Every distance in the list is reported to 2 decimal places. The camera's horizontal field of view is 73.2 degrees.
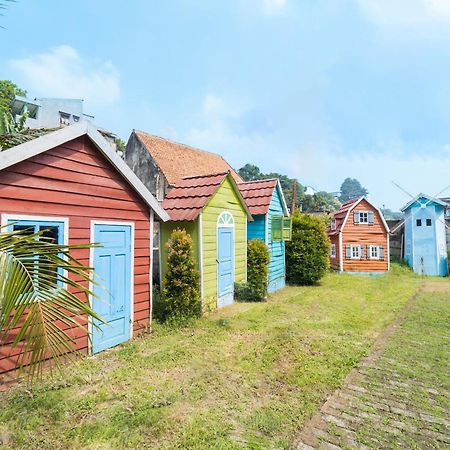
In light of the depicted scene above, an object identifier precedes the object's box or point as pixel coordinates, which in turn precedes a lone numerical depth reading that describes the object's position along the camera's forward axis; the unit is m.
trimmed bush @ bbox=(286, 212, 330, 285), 14.73
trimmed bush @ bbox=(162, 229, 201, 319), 7.65
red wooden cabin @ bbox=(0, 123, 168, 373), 4.82
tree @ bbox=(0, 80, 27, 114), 26.80
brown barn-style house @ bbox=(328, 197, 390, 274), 20.75
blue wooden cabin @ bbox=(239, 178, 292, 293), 12.30
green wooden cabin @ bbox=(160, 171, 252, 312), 8.74
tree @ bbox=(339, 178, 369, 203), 138.62
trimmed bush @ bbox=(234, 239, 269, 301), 11.12
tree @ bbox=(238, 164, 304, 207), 62.54
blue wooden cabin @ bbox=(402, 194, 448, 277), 21.31
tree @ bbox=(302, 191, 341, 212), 39.99
